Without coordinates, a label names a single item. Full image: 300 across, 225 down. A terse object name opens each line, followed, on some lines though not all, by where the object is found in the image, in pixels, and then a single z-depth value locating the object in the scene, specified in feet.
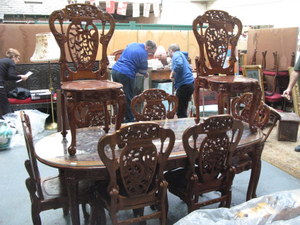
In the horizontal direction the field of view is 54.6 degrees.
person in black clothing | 14.20
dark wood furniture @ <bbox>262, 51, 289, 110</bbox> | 18.21
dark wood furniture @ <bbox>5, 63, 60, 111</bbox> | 16.20
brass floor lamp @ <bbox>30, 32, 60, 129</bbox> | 12.82
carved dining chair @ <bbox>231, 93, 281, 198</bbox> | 8.07
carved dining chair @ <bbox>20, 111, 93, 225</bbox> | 5.99
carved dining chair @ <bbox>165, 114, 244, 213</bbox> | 6.07
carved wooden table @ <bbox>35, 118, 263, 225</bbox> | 5.82
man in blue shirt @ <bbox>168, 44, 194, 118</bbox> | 13.71
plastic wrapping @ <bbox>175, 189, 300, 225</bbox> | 4.44
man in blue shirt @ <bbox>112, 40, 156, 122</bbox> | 13.51
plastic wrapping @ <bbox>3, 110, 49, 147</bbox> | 13.60
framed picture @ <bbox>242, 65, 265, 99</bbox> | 17.87
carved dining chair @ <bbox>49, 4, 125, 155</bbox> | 6.17
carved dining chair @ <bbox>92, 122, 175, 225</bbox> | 5.24
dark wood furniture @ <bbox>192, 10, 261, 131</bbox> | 7.92
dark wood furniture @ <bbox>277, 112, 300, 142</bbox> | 13.83
